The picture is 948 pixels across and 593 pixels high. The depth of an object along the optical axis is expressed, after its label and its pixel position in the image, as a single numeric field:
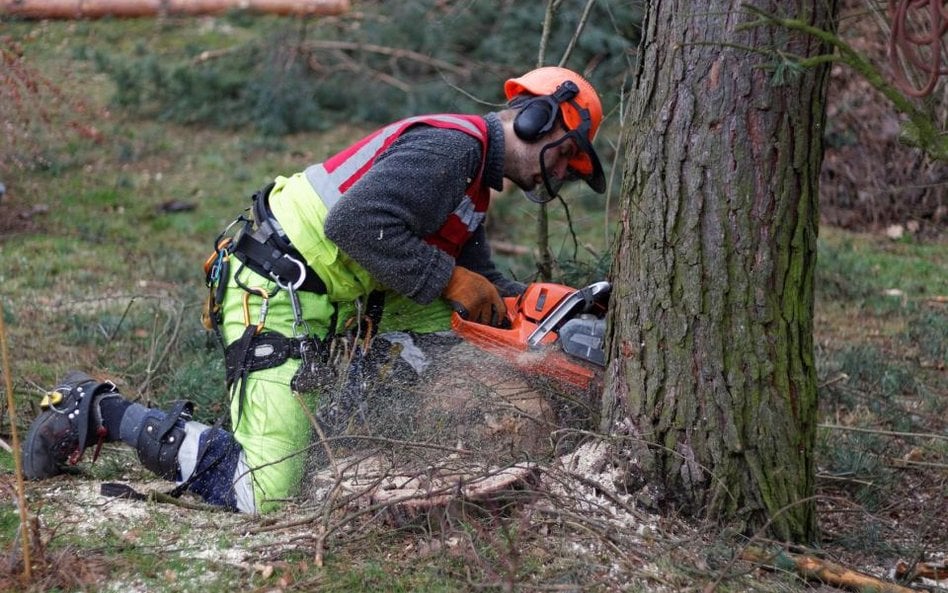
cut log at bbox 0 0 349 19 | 22.00
